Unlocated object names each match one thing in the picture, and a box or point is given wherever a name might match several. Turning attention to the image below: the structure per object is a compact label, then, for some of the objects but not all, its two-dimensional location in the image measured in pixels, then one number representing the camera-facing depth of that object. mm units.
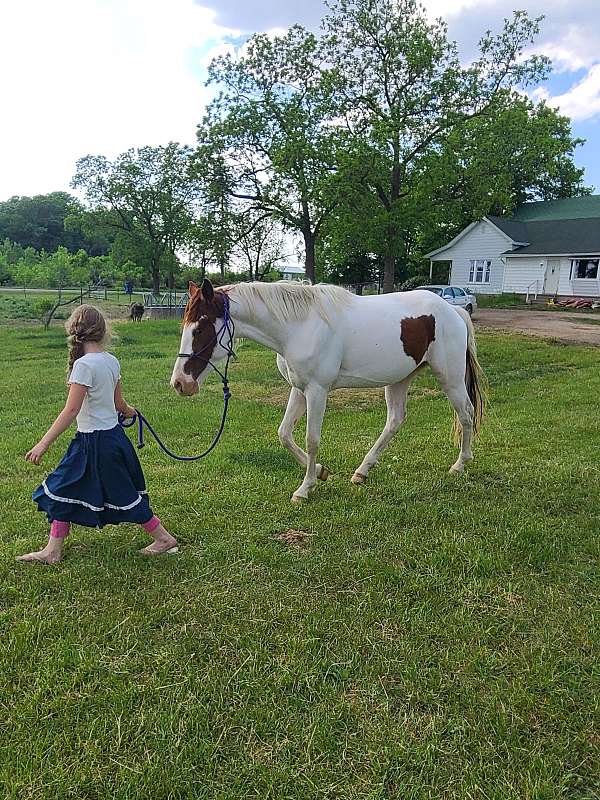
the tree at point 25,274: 43375
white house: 30359
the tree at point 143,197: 35938
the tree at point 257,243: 22344
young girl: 3369
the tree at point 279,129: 18672
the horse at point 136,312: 23734
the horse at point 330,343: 4156
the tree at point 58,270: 41369
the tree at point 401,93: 16766
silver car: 22906
